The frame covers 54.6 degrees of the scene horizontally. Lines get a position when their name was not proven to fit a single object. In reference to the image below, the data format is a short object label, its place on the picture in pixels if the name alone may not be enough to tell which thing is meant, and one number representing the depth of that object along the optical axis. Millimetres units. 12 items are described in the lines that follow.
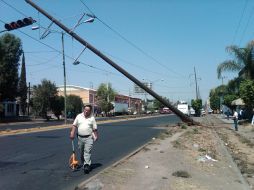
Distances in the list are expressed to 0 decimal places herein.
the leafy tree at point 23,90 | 38155
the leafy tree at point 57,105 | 38882
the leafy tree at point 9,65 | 35486
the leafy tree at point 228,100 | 40012
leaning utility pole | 17108
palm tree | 24329
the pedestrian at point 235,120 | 18624
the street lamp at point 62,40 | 26890
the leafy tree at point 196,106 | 52301
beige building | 67734
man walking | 5947
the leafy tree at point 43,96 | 37580
